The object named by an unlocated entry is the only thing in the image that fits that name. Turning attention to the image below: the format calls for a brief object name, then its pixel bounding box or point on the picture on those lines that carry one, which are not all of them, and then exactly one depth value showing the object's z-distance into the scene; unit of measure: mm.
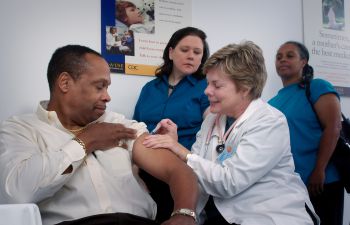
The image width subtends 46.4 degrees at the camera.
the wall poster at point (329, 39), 3145
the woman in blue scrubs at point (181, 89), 2152
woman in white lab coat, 1543
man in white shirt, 1323
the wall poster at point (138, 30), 2357
